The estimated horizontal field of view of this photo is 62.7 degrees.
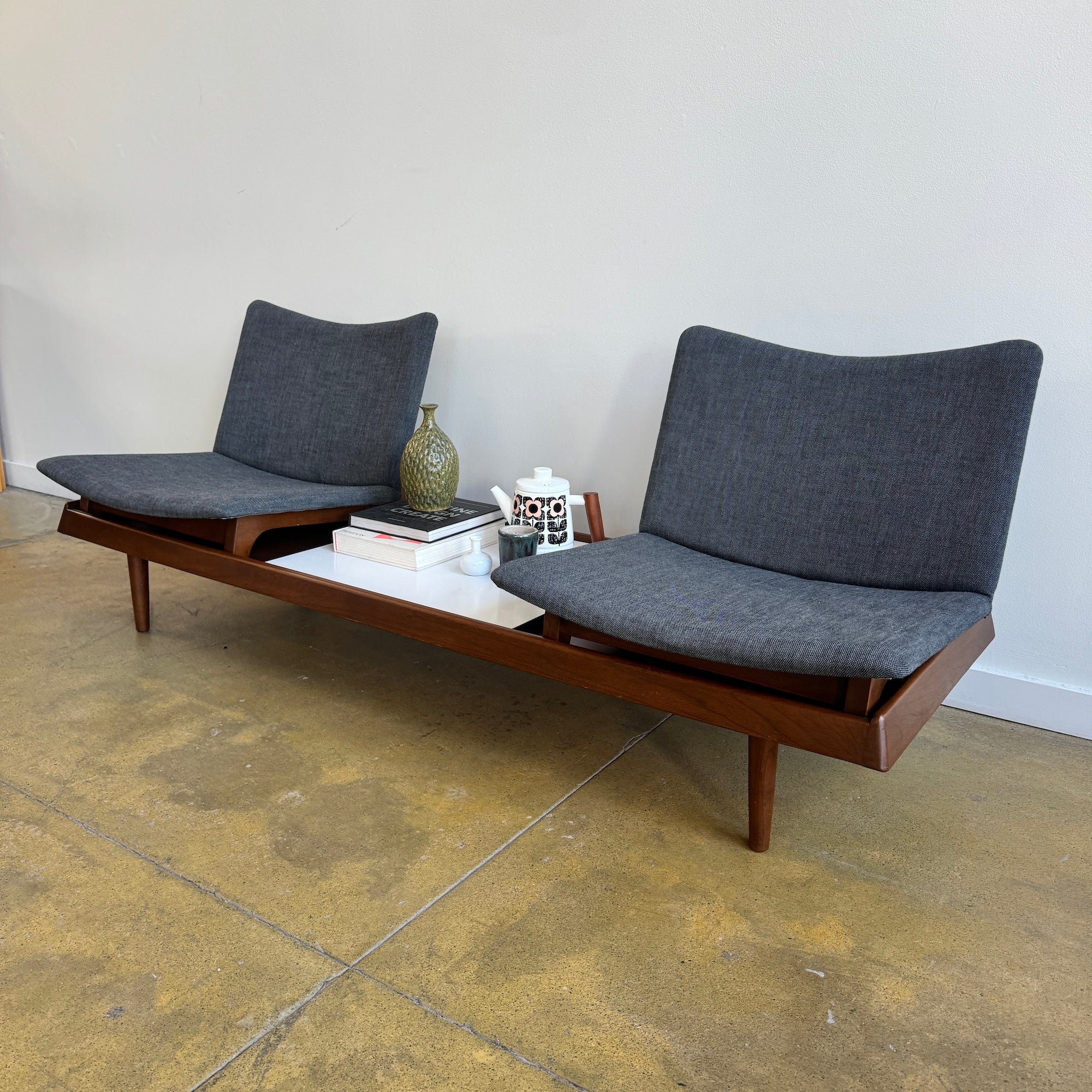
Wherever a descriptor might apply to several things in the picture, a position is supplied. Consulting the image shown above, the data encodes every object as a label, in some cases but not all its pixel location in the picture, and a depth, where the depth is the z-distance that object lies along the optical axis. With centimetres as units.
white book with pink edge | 200
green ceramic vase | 215
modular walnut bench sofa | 132
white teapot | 199
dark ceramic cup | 190
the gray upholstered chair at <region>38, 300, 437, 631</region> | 206
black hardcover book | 205
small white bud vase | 196
